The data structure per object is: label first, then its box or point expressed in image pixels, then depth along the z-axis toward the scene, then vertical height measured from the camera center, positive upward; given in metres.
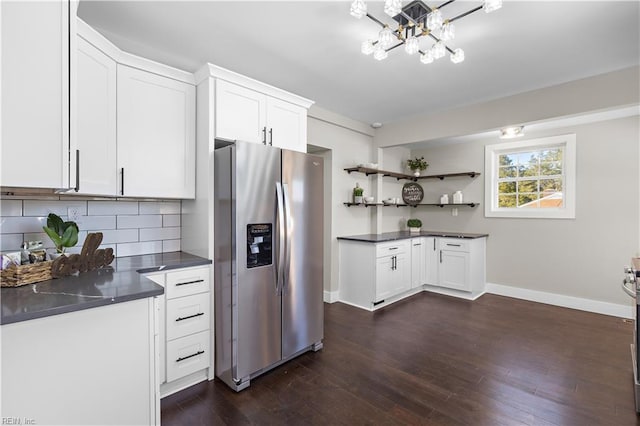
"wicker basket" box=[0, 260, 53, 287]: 1.46 -0.31
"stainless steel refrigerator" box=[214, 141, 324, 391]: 2.16 -0.34
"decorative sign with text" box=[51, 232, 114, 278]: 1.67 -0.28
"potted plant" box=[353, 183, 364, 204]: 4.36 +0.26
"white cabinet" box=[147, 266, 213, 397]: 2.07 -0.82
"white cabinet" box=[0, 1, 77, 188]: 1.25 +0.51
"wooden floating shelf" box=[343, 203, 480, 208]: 4.38 +0.14
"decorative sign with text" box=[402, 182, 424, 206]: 5.35 +0.34
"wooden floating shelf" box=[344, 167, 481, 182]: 4.26 +0.61
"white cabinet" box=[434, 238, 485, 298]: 4.28 -0.74
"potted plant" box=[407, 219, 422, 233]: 4.97 -0.19
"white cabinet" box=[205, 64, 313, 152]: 2.32 +0.85
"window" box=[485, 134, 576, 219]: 4.04 +0.51
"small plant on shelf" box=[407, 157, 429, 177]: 5.19 +0.83
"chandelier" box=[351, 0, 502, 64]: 1.68 +1.13
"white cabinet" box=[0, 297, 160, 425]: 1.15 -0.65
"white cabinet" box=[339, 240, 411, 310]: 3.85 -0.78
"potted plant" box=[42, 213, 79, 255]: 1.82 -0.12
